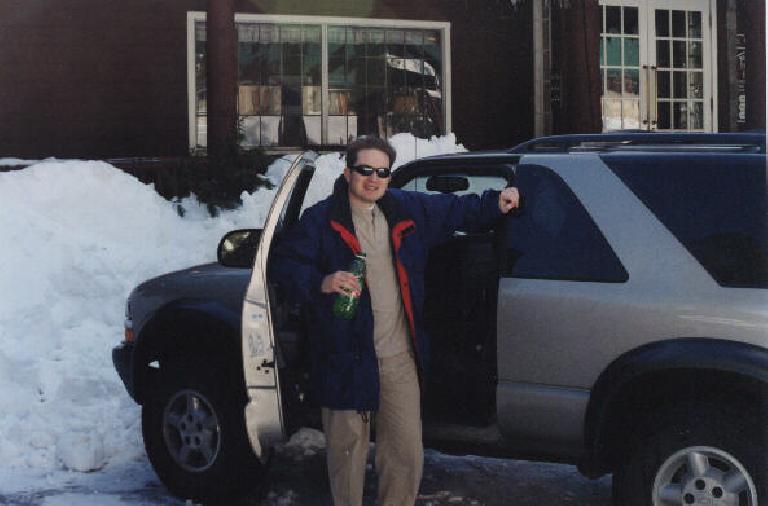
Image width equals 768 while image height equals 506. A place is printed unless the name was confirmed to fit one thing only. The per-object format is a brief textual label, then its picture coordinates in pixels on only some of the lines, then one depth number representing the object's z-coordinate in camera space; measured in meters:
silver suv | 4.31
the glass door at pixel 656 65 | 16.09
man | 4.52
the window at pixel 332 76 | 15.11
